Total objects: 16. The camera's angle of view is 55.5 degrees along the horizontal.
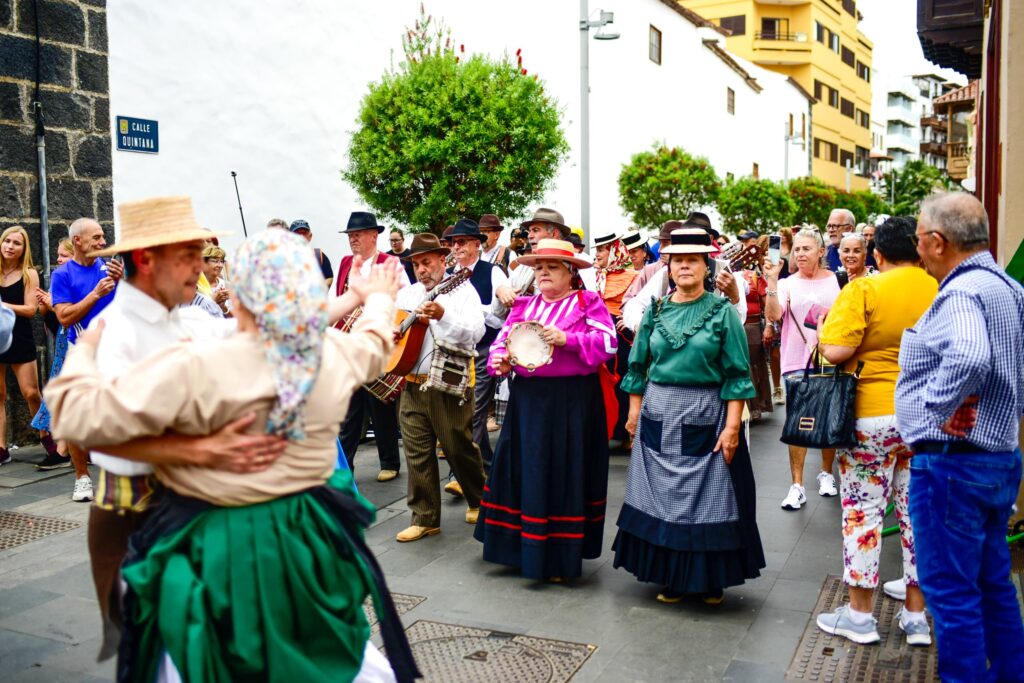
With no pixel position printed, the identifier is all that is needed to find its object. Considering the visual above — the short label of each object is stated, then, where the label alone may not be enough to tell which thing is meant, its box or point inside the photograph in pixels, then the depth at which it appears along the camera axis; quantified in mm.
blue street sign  10211
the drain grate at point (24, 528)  6621
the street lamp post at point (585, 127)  15273
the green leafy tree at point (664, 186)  23406
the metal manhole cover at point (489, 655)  4402
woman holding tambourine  5602
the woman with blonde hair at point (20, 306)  8352
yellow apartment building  55219
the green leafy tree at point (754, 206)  29406
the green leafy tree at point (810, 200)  35031
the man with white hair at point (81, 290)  7566
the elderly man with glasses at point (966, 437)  3719
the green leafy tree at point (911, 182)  69562
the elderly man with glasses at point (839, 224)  9422
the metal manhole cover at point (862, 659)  4309
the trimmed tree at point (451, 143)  11906
